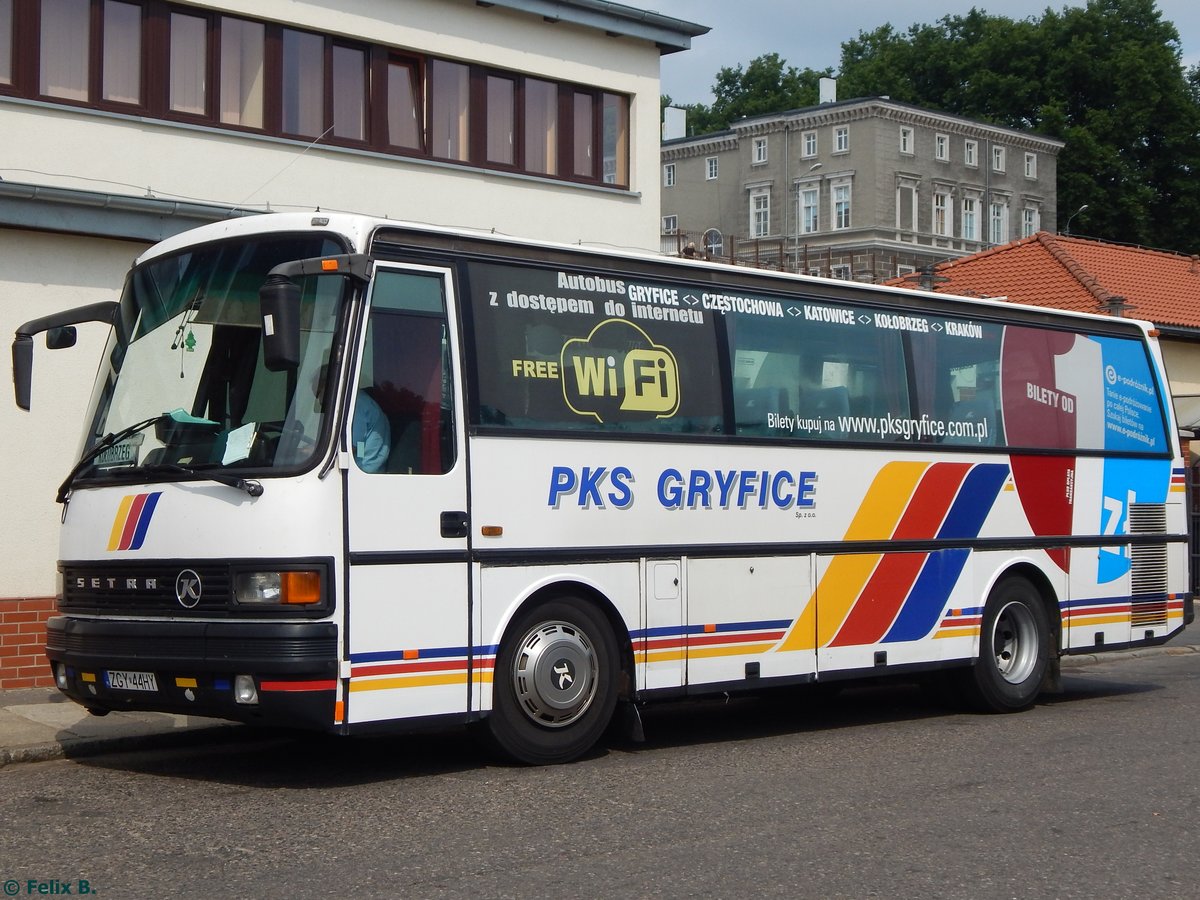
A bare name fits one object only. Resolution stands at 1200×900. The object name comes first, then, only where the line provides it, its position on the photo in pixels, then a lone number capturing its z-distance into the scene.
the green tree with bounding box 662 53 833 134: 95.06
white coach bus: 8.96
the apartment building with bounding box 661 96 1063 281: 82.50
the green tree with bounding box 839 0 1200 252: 73.50
